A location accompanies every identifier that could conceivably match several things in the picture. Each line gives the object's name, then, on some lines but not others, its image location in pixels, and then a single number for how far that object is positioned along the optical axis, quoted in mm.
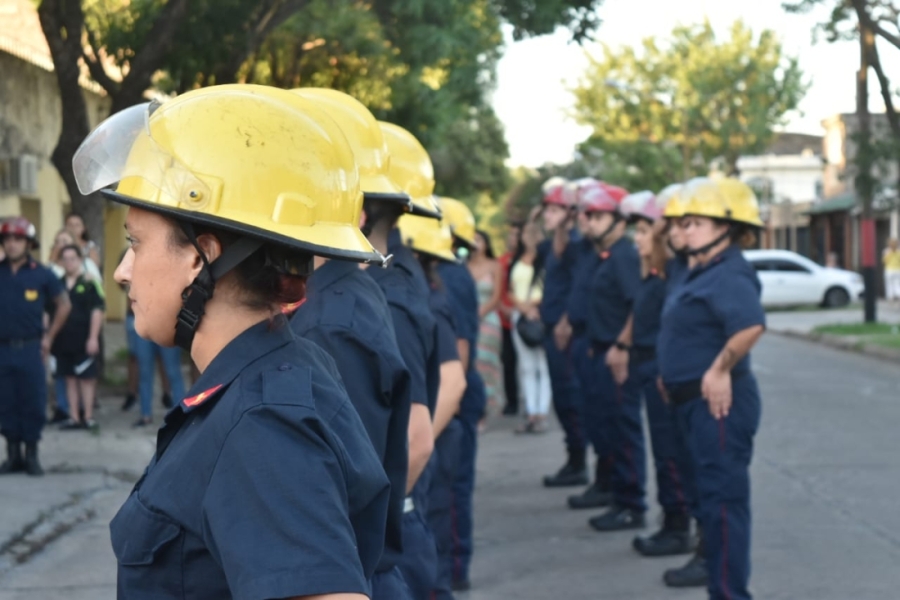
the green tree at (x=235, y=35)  14477
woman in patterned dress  12922
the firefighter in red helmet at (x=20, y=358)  9906
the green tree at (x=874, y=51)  21875
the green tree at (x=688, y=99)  44375
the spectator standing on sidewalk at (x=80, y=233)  13125
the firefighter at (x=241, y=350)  1770
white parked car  38031
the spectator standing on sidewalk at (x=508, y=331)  13531
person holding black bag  12469
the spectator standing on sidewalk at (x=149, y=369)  12594
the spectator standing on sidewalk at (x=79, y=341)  12328
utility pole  23562
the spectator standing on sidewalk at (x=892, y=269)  37344
